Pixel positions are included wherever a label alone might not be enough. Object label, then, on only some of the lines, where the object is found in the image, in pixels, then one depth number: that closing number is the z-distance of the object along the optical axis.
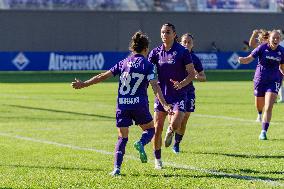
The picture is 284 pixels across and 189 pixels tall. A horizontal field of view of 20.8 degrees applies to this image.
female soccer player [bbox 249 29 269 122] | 17.29
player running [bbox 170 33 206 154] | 14.05
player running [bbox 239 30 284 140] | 16.28
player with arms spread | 11.01
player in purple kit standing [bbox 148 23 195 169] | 12.30
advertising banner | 46.03
